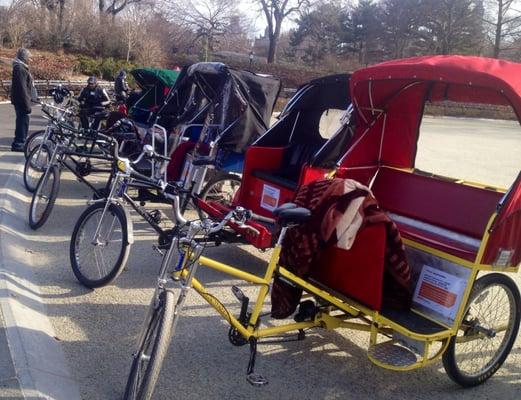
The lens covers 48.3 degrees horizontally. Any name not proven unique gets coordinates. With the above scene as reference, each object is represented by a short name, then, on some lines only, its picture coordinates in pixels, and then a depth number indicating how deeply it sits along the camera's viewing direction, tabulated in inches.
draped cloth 145.2
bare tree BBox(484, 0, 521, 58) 1990.3
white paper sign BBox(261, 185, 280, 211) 242.8
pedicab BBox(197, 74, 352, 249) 218.8
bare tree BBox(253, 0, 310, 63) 2092.8
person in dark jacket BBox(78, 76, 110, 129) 439.2
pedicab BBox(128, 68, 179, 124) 429.7
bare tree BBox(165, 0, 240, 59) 2044.8
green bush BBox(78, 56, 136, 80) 1137.4
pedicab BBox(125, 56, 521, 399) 130.7
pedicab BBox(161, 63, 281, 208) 297.0
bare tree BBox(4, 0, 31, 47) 1207.0
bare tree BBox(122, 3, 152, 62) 1323.1
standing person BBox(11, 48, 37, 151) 428.1
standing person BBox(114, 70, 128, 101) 516.3
